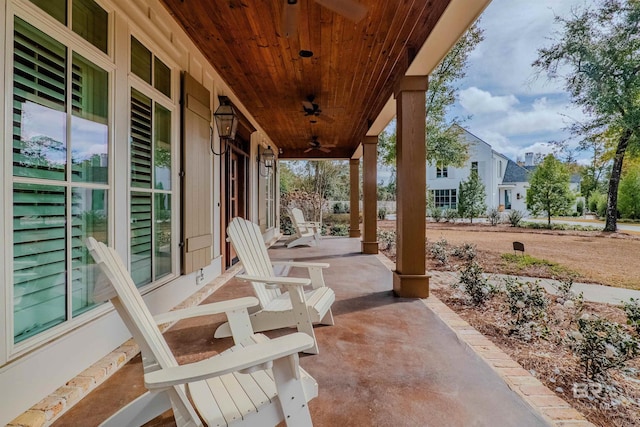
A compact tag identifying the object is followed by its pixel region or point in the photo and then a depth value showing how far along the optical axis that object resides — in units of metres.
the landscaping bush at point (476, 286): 3.52
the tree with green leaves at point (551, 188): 11.95
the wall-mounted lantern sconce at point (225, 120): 3.90
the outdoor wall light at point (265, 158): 6.90
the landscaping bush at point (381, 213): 16.55
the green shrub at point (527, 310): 2.69
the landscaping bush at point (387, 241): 7.56
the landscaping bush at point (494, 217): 13.63
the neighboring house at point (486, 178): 20.28
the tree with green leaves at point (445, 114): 10.38
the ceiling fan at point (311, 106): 4.62
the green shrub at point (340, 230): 11.41
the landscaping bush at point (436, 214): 16.30
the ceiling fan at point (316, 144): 7.28
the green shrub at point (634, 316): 2.54
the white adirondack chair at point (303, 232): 7.80
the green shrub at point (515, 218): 12.87
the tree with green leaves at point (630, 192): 6.81
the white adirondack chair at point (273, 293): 2.12
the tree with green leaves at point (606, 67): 6.55
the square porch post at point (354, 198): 8.74
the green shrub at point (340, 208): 15.99
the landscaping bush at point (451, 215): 15.91
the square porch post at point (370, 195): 6.64
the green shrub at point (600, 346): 2.01
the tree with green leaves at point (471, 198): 15.25
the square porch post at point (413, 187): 3.53
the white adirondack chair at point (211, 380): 0.94
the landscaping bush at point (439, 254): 5.93
